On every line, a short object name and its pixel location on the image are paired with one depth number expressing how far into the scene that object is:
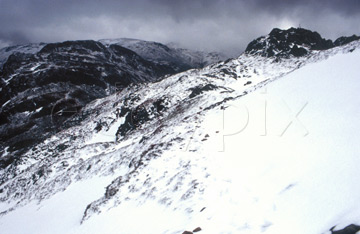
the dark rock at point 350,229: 4.42
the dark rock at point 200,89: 51.50
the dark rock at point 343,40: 111.34
